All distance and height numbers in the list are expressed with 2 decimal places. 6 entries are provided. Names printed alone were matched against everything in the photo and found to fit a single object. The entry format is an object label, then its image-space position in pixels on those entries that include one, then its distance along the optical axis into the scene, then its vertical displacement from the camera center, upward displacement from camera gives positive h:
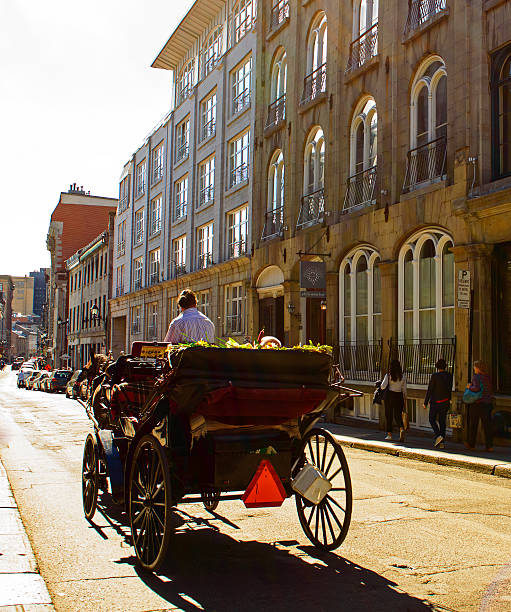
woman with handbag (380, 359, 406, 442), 15.40 -0.85
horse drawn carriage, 5.08 -0.66
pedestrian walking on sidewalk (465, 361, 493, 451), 13.49 -0.95
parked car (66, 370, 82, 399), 32.73 -1.73
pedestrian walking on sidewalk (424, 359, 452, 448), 14.20 -0.86
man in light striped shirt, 6.66 +0.25
